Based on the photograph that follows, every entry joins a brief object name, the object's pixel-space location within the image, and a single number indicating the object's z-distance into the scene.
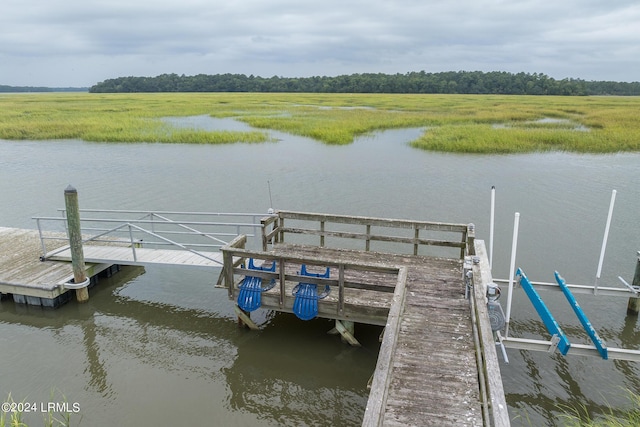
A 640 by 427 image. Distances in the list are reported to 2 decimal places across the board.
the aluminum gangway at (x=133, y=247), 10.91
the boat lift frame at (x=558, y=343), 7.10
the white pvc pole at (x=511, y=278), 7.34
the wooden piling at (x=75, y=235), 9.83
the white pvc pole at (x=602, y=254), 8.74
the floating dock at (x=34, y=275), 10.11
